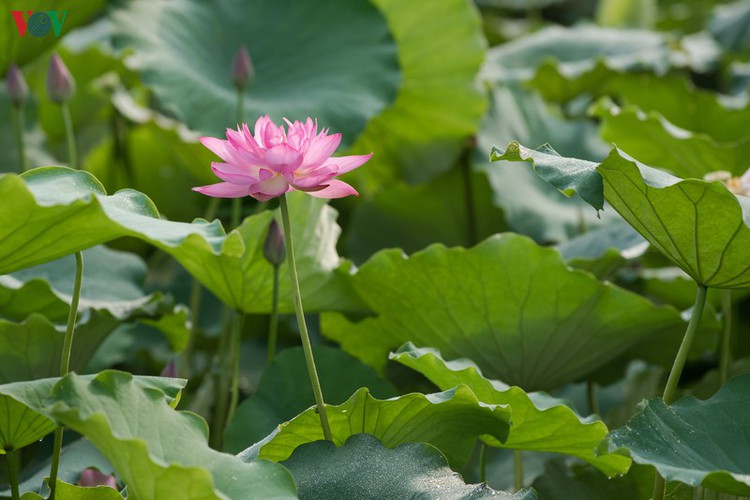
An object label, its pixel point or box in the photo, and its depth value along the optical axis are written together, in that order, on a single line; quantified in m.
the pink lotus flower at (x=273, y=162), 5.80
